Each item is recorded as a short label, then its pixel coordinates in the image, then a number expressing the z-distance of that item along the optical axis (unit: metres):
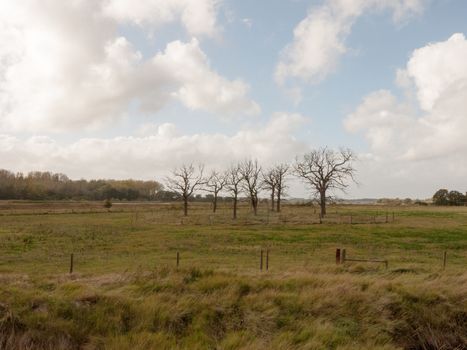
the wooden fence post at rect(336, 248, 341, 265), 16.56
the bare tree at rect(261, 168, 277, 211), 73.66
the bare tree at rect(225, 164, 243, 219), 63.88
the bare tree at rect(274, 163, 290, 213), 75.44
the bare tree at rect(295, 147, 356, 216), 62.53
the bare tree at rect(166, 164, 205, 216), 65.46
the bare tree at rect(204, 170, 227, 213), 69.00
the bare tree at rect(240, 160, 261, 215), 66.19
